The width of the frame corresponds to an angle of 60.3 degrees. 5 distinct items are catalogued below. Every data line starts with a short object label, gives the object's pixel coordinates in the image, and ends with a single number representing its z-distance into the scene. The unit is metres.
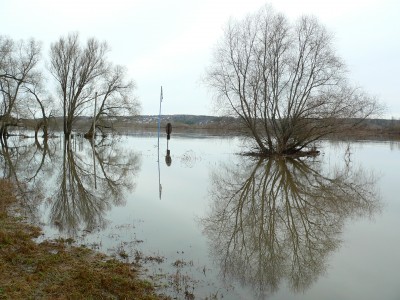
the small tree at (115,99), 47.34
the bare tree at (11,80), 36.34
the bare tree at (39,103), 41.96
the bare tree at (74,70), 44.25
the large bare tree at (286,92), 25.16
